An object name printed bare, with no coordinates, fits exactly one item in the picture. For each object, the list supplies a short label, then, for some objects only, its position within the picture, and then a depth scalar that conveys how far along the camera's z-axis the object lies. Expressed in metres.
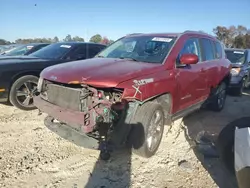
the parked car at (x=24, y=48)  7.44
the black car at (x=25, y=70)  4.14
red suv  2.41
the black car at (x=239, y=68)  6.51
